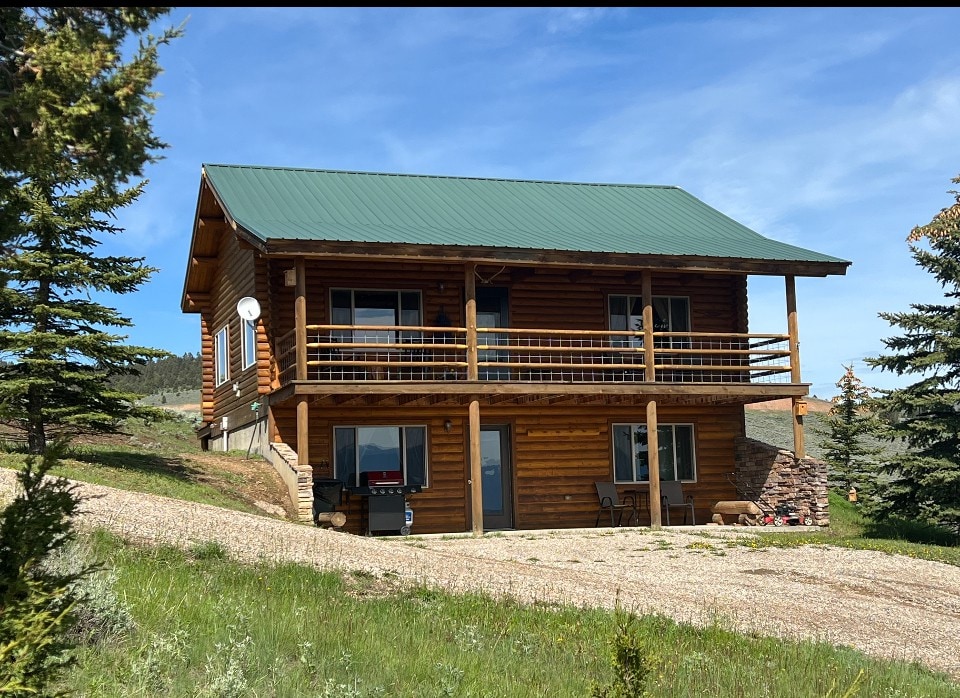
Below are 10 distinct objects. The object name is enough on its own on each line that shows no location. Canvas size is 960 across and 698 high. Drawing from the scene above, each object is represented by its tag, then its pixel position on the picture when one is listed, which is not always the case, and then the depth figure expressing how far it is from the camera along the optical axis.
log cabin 19.64
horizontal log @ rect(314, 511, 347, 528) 18.62
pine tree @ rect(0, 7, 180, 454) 6.16
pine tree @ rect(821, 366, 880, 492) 29.25
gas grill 19.61
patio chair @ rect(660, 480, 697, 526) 22.69
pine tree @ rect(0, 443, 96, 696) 5.12
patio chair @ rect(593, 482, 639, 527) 22.38
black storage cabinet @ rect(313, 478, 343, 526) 19.55
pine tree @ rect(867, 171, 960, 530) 20.09
